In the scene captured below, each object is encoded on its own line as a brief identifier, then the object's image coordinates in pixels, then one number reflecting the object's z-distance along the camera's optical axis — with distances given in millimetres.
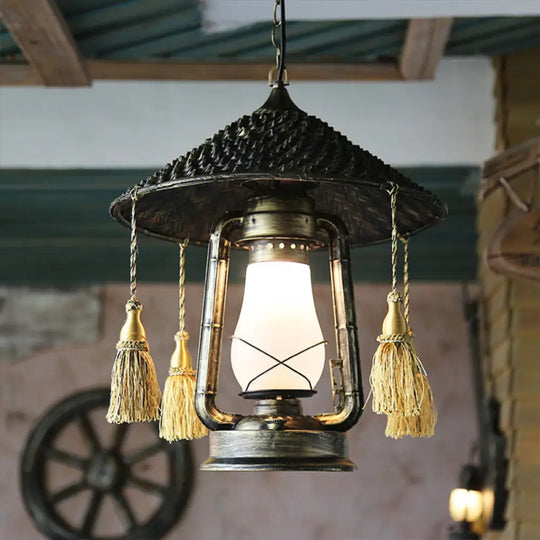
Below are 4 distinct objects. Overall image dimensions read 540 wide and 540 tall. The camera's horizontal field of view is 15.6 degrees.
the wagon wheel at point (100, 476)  5453
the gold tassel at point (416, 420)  2004
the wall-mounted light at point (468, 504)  4418
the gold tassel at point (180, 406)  2070
